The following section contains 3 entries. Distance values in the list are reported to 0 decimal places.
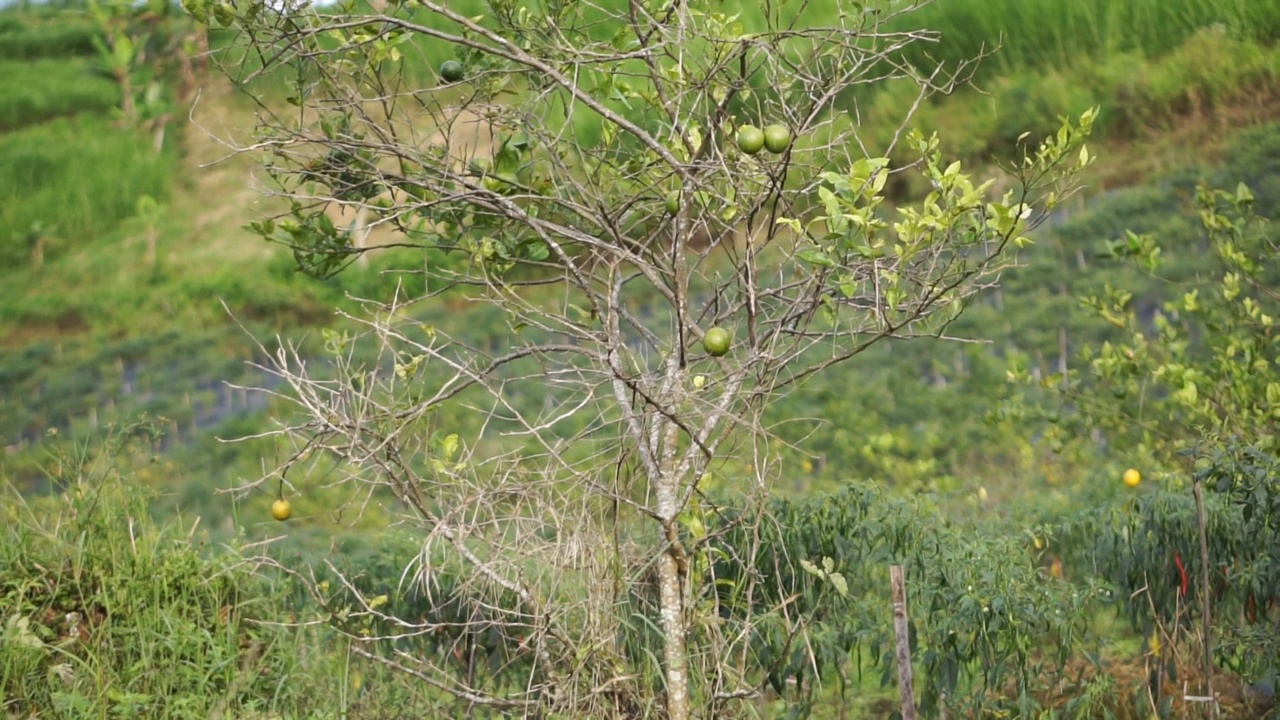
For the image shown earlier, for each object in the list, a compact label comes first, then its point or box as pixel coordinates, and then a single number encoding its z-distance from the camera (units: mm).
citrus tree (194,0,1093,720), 4723
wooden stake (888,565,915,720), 5258
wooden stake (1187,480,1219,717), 5664
